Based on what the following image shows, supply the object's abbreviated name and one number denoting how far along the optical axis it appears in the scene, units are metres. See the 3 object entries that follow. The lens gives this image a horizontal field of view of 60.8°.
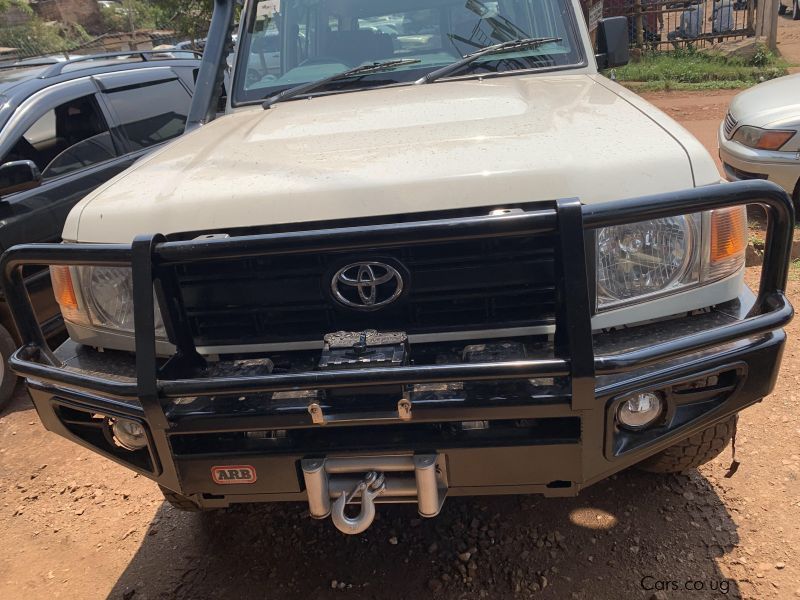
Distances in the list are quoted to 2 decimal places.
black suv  4.25
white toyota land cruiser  1.89
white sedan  5.54
